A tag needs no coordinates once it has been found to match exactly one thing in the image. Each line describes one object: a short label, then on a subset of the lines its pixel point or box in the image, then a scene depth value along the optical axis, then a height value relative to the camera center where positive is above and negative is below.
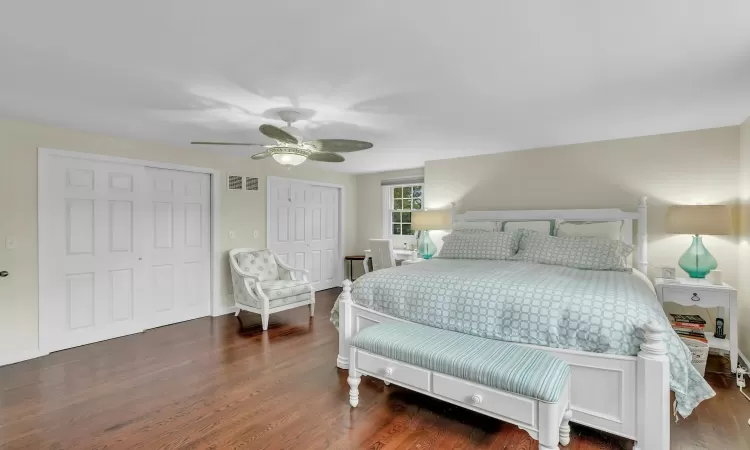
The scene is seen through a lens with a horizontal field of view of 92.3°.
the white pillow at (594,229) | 3.57 -0.05
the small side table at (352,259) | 6.18 -0.60
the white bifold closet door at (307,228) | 5.33 -0.05
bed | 1.80 -0.60
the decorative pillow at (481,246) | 3.69 -0.23
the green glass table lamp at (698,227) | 3.02 -0.03
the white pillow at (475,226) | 4.34 -0.02
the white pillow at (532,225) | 4.02 -0.01
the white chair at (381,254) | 5.00 -0.42
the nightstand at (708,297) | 2.75 -0.60
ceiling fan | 2.70 +0.61
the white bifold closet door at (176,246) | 4.09 -0.26
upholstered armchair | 4.20 -0.74
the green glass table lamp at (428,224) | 4.73 +0.00
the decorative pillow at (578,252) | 3.14 -0.26
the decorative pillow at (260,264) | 4.61 -0.52
